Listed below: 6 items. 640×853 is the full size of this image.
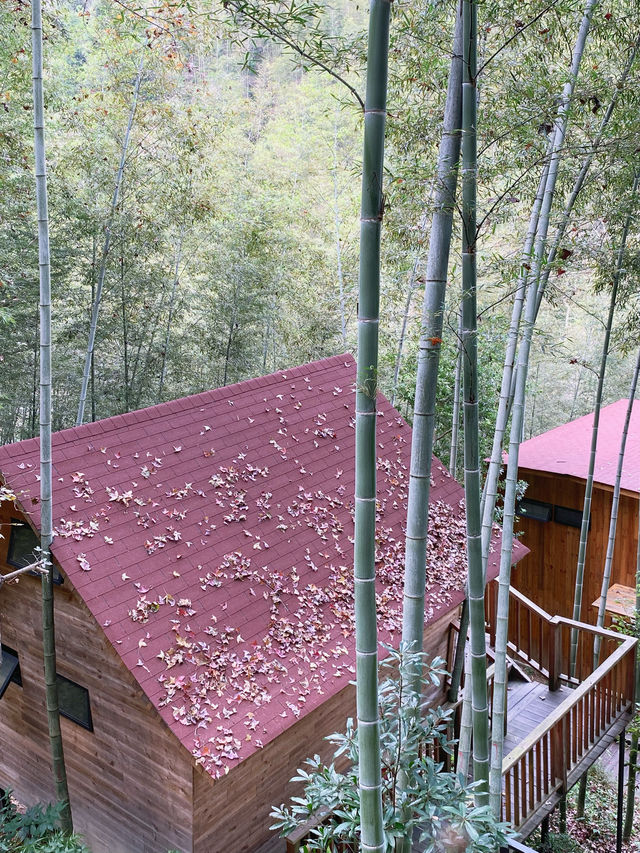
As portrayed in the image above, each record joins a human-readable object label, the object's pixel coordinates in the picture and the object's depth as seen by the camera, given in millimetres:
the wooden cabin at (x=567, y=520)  7688
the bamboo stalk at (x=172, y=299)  9117
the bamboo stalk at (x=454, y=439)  7445
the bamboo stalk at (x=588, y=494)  5113
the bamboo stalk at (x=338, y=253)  9798
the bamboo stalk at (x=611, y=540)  6258
